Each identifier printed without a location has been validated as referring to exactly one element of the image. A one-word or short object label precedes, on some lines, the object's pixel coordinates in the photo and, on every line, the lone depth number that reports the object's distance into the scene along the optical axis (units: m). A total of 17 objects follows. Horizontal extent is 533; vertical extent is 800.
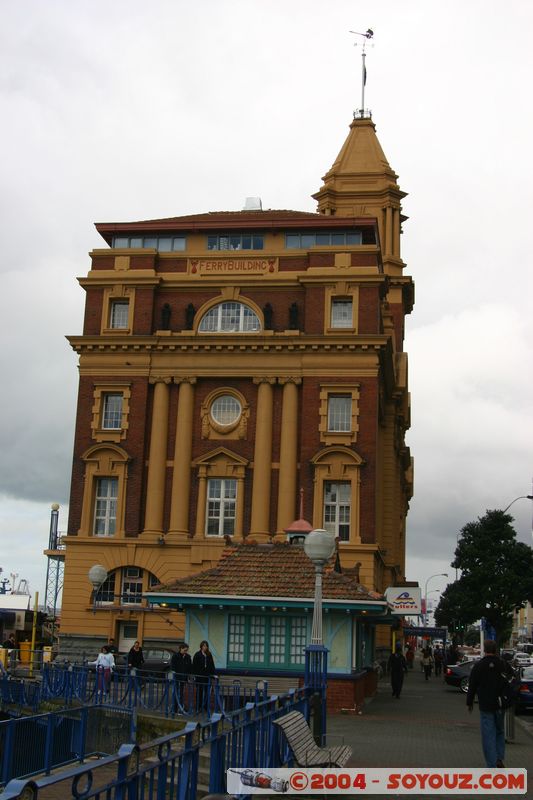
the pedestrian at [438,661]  67.75
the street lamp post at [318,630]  18.45
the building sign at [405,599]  41.34
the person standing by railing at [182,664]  22.73
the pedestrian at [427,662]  57.35
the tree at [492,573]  69.44
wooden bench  13.08
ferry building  46.88
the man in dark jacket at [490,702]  15.66
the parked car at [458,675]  45.13
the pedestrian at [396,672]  37.20
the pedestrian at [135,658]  29.08
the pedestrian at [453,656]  63.25
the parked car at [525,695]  31.83
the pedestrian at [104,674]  22.85
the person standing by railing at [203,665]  23.27
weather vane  76.49
